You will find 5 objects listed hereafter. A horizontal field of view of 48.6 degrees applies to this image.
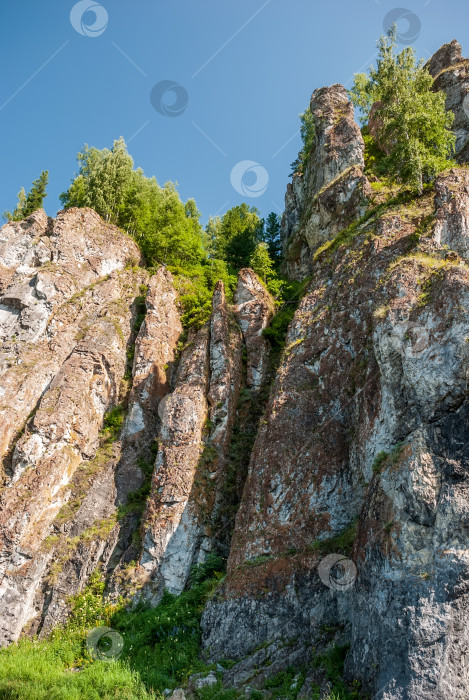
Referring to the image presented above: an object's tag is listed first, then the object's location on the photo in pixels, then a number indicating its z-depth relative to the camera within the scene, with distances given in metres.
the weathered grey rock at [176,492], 18.38
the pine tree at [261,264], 30.98
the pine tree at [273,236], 38.88
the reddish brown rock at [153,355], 24.09
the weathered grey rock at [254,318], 24.42
